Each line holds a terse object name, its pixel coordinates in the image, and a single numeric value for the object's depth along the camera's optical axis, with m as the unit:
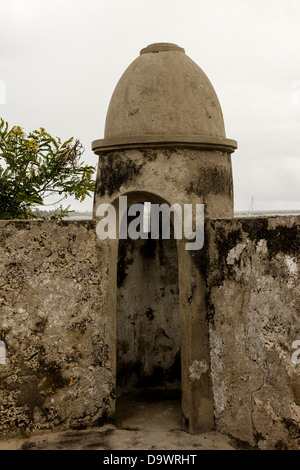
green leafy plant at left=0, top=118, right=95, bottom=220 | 8.28
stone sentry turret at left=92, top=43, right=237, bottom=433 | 5.59
